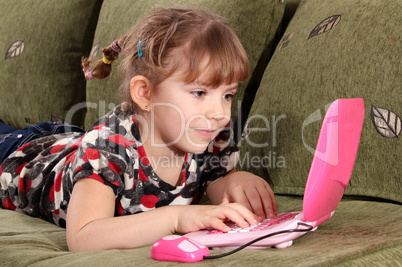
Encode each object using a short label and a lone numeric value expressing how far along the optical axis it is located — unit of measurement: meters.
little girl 1.31
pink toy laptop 1.14
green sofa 1.14
